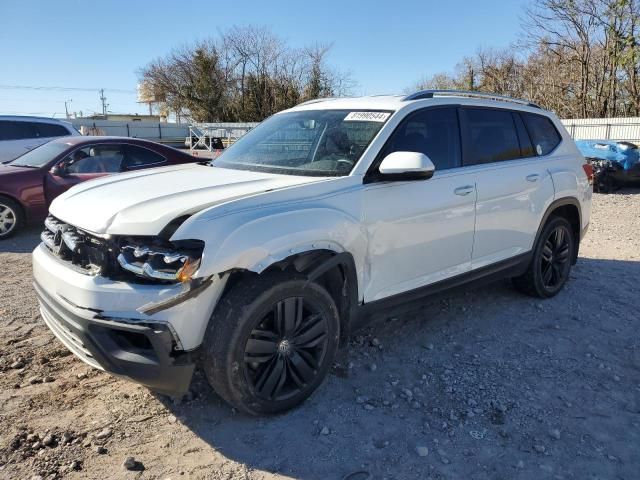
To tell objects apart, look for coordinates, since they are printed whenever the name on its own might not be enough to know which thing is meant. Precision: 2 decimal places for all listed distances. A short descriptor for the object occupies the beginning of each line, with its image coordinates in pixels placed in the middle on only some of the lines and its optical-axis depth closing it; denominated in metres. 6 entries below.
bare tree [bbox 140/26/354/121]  40.28
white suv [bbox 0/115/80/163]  10.95
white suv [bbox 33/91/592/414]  2.53
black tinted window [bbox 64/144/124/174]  7.61
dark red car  7.32
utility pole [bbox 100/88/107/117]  75.77
